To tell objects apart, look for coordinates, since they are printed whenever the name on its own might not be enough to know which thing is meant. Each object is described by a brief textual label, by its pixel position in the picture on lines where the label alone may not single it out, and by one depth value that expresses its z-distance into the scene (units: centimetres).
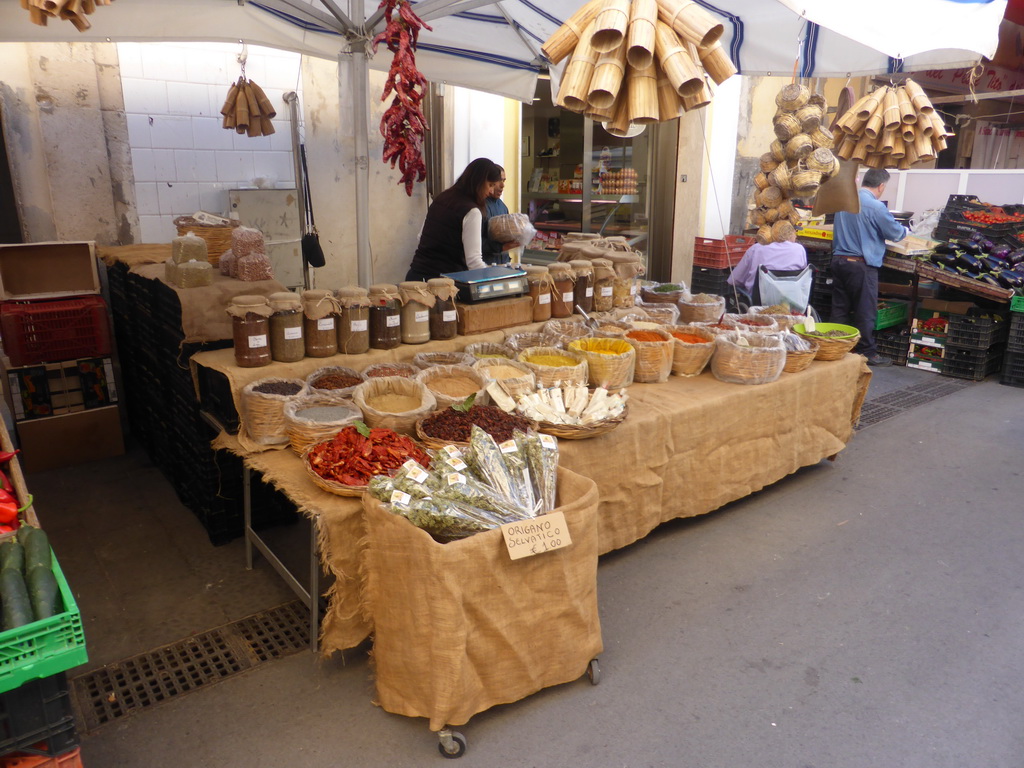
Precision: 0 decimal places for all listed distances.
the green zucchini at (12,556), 176
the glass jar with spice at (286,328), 322
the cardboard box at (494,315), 390
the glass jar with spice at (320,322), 331
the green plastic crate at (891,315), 714
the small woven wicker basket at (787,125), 425
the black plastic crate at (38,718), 158
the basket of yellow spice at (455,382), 317
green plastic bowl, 443
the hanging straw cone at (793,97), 419
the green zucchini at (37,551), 178
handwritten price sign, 221
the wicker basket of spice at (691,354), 390
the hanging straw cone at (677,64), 203
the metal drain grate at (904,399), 561
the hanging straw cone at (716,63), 217
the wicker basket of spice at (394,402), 290
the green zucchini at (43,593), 162
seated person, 578
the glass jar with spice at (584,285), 434
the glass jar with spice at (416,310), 361
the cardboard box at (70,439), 433
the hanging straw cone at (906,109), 402
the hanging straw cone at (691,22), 208
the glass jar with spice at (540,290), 412
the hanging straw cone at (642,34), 204
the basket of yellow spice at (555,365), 335
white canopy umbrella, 300
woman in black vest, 471
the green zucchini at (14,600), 156
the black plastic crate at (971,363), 652
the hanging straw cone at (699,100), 212
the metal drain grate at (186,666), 248
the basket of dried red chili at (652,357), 373
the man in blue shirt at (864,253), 655
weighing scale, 391
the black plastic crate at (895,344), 709
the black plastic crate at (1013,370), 634
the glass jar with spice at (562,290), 419
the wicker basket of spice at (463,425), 276
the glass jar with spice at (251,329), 312
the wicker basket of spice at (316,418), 279
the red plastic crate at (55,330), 412
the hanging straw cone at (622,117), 227
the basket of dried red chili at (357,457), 252
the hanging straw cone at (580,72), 214
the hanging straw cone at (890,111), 396
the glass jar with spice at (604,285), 447
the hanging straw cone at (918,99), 402
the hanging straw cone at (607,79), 210
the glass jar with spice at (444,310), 371
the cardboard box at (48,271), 433
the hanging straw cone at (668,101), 220
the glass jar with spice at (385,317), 353
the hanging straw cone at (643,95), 215
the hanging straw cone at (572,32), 222
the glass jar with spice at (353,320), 339
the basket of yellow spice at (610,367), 349
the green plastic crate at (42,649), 151
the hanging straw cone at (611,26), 205
